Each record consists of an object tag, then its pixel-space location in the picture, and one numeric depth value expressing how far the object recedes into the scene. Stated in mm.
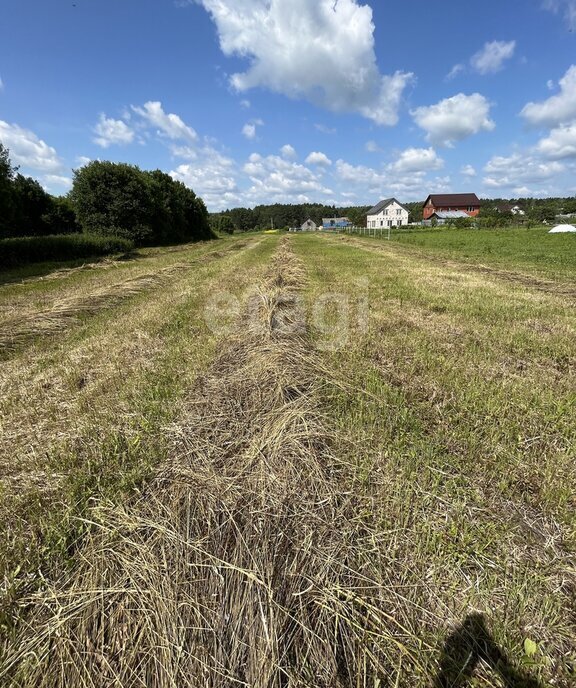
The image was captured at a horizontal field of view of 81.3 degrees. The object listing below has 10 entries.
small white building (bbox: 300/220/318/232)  131838
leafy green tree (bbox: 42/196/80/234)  40722
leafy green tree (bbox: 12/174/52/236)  36125
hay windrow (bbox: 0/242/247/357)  6284
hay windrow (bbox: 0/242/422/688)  1424
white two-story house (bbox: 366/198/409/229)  91438
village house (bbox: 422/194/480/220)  100750
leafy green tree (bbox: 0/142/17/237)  20094
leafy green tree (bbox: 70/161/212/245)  30422
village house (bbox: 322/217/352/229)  128750
